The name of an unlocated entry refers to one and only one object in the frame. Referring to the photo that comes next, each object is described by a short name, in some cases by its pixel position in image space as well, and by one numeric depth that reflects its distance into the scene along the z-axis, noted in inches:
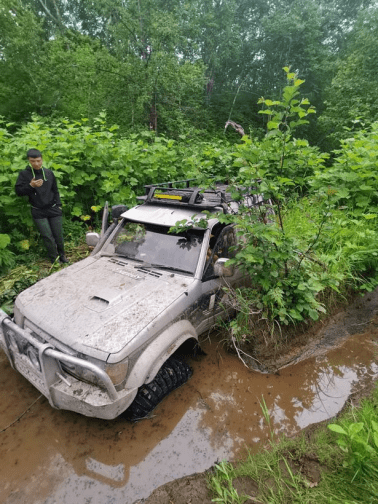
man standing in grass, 167.3
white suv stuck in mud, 88.7
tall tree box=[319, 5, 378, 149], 468.4
